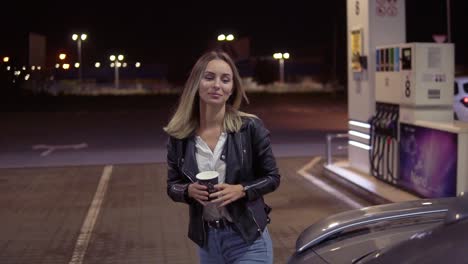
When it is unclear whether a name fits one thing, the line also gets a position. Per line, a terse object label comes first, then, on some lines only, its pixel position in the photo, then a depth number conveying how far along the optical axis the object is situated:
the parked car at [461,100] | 19.02
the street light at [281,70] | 73.06
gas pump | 8.77
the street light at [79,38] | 50.88
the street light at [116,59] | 65.69
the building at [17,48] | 63.91
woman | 3.45
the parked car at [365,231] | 3.20
